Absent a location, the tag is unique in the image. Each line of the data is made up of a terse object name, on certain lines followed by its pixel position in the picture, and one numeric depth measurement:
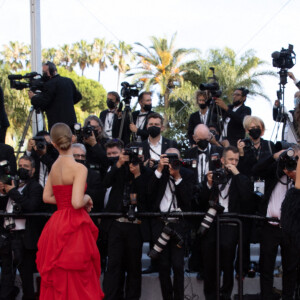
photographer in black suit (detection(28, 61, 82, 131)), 7.00
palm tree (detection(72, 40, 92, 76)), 44.62
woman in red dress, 4.59
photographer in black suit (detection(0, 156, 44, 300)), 5.58
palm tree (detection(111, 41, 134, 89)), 40.41
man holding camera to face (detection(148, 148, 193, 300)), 5.20
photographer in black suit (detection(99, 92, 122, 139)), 7.62
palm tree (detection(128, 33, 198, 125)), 24.64
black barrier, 4.79
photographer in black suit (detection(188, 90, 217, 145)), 7.39
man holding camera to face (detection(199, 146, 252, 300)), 5.38
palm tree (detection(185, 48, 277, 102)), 22.50
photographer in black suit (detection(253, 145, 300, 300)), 5.19
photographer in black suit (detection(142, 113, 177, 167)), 6.18
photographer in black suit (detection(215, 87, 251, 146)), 7.19
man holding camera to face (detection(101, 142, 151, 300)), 5.40
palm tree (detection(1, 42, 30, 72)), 40.28
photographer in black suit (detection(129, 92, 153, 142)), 7.22
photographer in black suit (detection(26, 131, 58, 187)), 5.83
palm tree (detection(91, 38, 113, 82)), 44.97
